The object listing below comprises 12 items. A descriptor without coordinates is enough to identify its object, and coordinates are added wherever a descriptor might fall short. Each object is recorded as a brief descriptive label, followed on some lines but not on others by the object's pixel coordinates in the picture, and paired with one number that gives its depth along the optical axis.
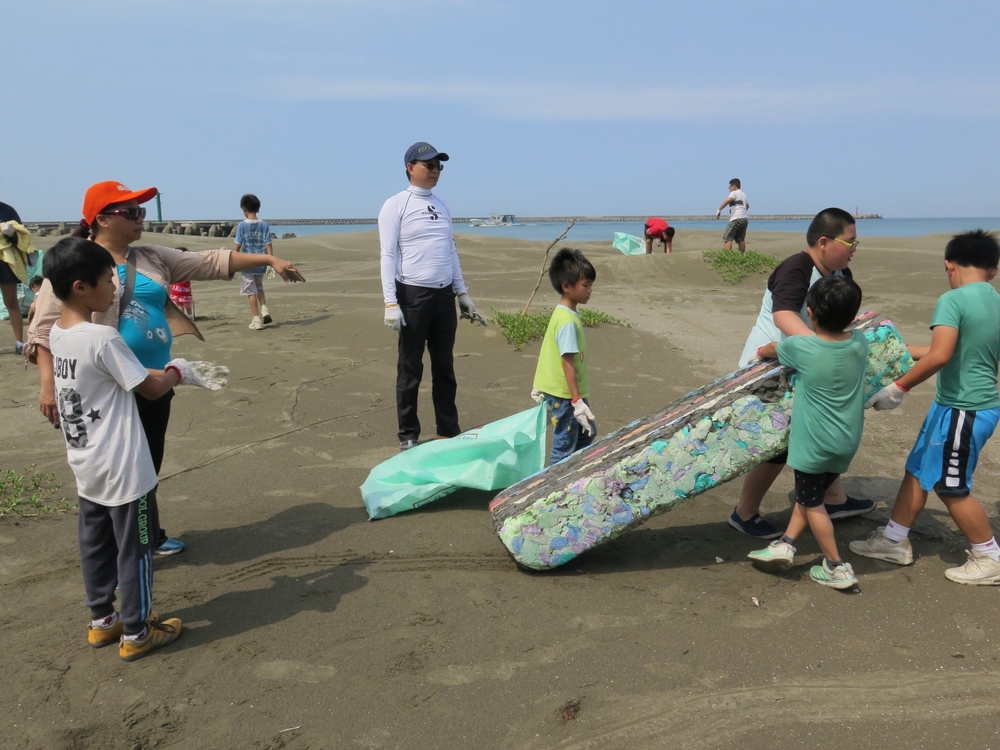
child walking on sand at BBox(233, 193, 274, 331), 9.97
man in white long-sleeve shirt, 5.23
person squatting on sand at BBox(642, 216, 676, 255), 19.42
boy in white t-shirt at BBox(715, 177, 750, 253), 15.84
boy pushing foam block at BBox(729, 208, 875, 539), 3.66
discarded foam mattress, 3.52
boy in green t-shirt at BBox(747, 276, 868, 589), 3.31
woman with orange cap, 3.31
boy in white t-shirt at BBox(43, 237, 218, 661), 2.83
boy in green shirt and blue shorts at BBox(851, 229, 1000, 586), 3.41
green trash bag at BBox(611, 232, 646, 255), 19.77
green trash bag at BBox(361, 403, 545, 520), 4.35
